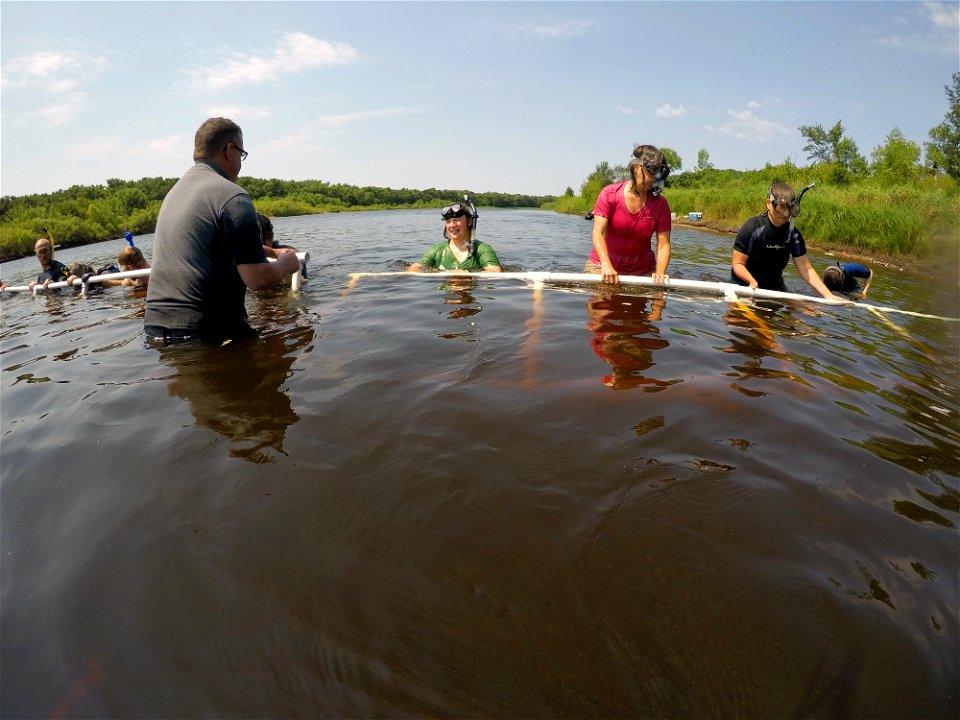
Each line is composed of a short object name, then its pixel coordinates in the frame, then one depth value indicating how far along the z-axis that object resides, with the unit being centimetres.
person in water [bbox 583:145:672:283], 578
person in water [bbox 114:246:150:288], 835
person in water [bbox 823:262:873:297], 737
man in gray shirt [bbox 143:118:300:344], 372
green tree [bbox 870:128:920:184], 3194
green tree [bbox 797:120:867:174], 4922
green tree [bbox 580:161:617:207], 5419
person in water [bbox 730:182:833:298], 646
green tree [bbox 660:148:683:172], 7339
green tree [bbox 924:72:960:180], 3146
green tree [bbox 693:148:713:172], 8138
